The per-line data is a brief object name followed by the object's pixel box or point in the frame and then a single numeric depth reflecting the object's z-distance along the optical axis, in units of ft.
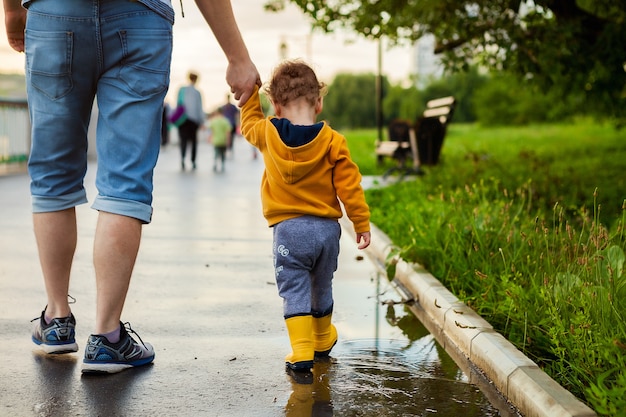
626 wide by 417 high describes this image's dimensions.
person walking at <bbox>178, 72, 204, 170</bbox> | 62.23
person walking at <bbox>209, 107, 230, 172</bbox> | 65.87
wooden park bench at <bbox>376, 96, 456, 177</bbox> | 50.70
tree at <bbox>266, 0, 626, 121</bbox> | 35.55
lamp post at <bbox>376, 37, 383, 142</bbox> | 73.82
